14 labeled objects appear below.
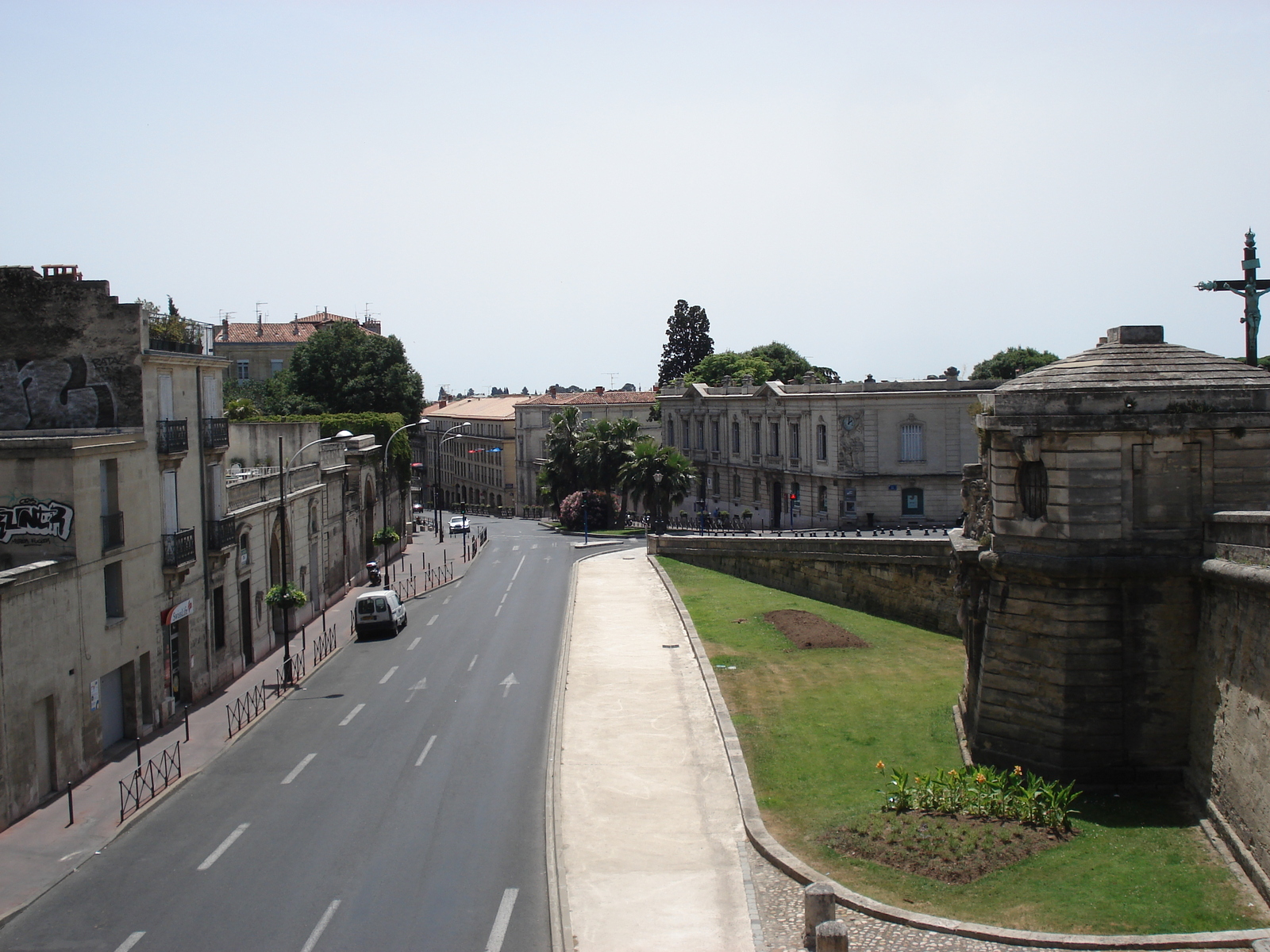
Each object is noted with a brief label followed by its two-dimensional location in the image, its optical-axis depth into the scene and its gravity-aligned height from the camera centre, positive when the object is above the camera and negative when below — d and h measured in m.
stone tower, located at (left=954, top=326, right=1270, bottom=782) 20.44 -2.17
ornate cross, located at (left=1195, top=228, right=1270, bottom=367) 24.61 +2.74
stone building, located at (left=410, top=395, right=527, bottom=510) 115.25 -2.59
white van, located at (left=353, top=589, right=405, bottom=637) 40.25 -6.51
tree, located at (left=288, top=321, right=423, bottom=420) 86.12 +4.37
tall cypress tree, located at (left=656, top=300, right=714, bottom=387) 118.56 +8.97
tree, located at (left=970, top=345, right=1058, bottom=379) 115.44 +5.86
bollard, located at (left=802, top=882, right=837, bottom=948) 15.16 -6.54
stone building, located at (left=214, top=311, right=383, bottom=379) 110.69 +8.41
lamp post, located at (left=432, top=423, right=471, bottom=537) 75.67 -5.05
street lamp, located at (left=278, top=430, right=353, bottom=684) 32.72 -3.35
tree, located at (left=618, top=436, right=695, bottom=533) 68.69 -3.13
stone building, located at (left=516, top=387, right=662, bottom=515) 108.94 +1.20
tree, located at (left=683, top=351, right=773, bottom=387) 102.56 +5.19
